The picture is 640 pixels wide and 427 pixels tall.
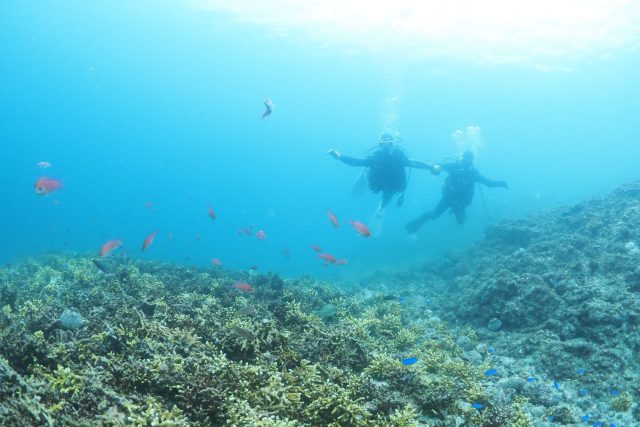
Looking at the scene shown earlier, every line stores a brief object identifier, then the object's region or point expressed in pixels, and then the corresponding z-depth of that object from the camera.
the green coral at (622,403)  5.38
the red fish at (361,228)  8.25
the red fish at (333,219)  9.08
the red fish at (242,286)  7.87
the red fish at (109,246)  7.68
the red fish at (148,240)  7.94
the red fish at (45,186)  7.46
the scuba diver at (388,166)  16.11
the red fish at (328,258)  9.84
